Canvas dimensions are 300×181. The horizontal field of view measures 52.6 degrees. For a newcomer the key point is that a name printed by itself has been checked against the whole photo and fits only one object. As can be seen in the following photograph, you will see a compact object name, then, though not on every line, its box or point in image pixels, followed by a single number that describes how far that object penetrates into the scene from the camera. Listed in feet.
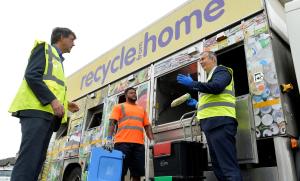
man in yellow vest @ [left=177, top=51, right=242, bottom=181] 9.01
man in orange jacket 12.82
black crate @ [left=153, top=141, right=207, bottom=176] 9.93
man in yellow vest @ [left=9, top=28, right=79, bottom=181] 6.80
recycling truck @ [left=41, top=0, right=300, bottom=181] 9.12
